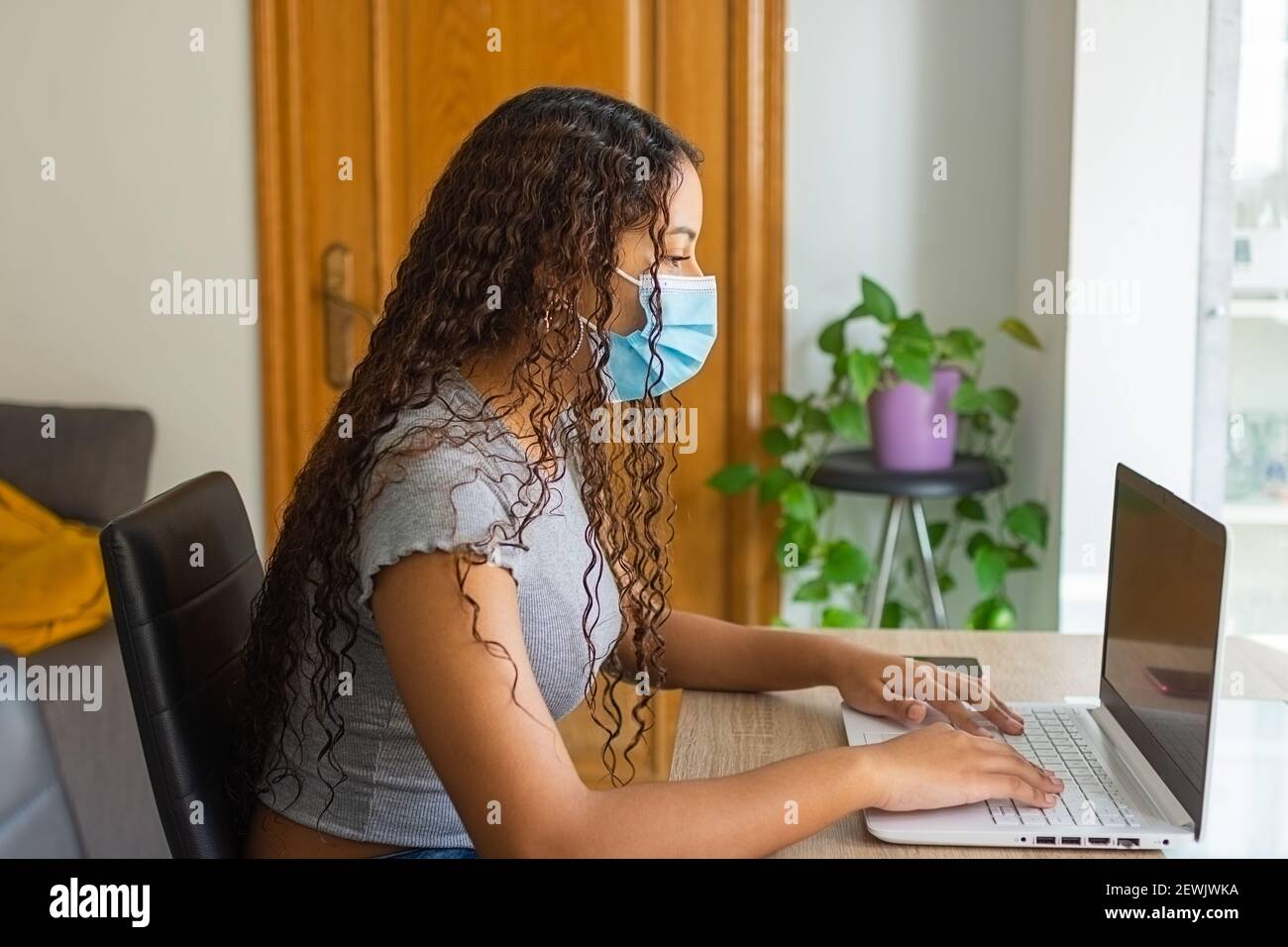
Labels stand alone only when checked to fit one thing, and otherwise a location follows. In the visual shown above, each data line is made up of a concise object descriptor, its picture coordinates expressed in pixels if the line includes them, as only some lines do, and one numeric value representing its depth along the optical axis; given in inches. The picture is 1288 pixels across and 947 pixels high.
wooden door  115.5
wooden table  44.1
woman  40.4
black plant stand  102.1
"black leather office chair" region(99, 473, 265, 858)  46.3
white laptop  42.1
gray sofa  96.5
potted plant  103.7
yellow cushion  99.5
